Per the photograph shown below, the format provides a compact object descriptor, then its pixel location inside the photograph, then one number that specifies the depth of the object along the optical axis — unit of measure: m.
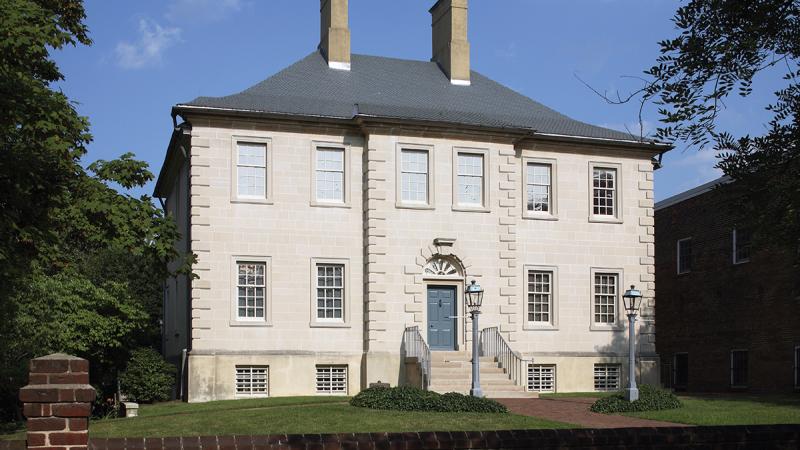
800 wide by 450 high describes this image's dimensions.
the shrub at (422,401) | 22.25
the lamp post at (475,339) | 24.33
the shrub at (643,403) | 23.39
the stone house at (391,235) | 29.48
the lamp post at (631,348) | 24.09
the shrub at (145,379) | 29.34
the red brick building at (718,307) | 34.09
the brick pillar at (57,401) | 7.52
